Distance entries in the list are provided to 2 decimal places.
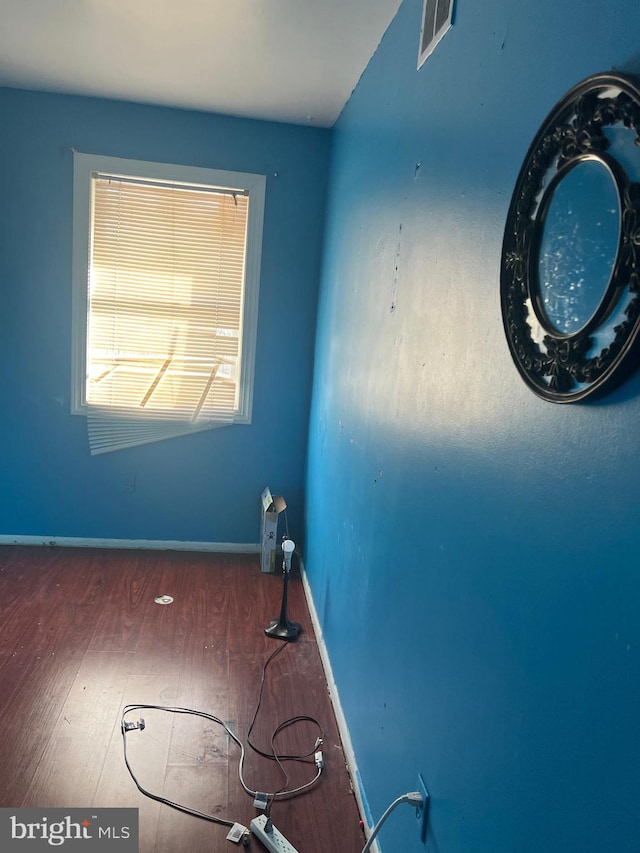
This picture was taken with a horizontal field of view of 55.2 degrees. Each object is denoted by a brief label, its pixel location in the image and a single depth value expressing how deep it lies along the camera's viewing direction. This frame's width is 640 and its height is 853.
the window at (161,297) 3.30
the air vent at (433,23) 1.49
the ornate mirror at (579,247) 0.72
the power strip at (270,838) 1.63
